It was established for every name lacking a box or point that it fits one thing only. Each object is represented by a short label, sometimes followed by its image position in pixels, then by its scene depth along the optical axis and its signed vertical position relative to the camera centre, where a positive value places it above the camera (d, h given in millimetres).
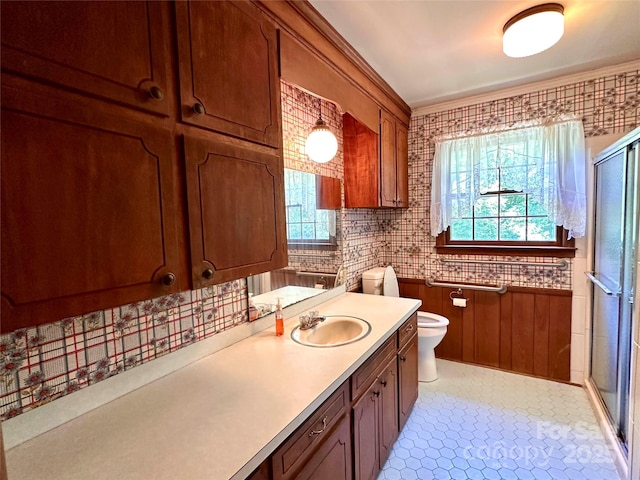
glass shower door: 1715 -515
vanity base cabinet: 991 -833
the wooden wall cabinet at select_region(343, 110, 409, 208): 2377 +447
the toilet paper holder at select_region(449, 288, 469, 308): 2754 -723
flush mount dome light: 1533 +970
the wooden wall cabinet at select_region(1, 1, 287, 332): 610 +187
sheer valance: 2281 +375
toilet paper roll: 2750 -747
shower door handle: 1748 -447
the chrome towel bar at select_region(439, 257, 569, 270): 2418 -386
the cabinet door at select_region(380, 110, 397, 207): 2426 +490
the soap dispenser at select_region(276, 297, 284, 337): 1579 -504
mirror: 1740 -170
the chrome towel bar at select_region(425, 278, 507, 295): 2619 -606
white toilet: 2439 -848
